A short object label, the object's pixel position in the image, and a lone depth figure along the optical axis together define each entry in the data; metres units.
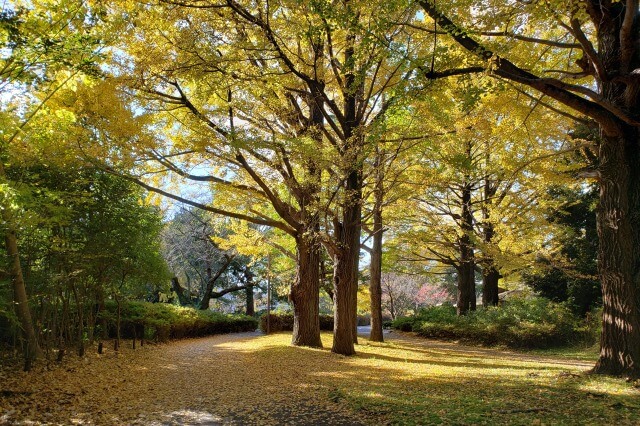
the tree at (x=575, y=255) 13.38
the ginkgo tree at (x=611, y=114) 5.26
